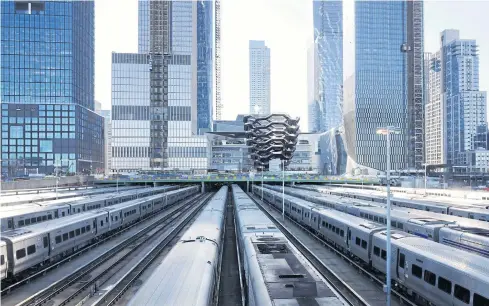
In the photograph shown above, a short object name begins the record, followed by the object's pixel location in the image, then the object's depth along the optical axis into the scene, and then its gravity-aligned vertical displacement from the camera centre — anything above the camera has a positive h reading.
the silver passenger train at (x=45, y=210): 30.58 -4.94
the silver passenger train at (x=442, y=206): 30.38 -4.56
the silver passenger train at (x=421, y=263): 14.15 -4.85
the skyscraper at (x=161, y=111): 161.38 +21.77
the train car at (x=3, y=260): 20.25 -5.46
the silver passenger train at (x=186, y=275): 10.89 -4.04
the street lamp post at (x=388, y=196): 16.97 -1.73
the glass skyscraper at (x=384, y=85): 182.88 +37.42
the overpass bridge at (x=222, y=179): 114.44 -5.71
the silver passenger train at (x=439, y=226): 19.70 -4.22
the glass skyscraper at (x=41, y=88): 155.88 +31.10
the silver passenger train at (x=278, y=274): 11.29 -4.15
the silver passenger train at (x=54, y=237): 21.38 -5.59
